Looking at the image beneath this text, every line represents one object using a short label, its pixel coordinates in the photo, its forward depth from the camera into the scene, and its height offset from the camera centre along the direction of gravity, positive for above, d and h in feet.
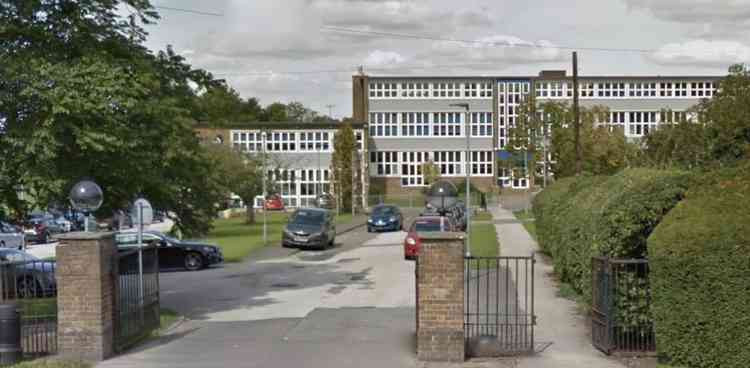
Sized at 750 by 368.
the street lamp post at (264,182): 149.38 -3.77
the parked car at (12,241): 141.35 -11.80
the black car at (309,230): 136.56 -9.78
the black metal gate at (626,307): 44.14 -6.71
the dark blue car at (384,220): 182.09 -11.24
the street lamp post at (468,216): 115.96 -6.87
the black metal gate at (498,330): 45.52 -8.99
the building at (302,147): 296.30 +4.04
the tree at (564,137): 190.70 +4.63
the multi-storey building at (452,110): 306.14 +15.22
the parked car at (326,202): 251.80 -10.68
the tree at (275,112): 425.69 +21.02
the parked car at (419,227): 112.58 -8.03
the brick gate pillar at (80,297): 44.98 -6.19
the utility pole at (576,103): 138.51 +7.78
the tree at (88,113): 57.31 +2.93
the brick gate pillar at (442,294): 43.11 -5.93
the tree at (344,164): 248.32 -1.06
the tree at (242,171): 190.08 -2.09
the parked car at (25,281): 49.24 -6.74
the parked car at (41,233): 174.91 -12.81
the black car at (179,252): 109.19 -10.16
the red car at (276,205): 283.79 -12.98
